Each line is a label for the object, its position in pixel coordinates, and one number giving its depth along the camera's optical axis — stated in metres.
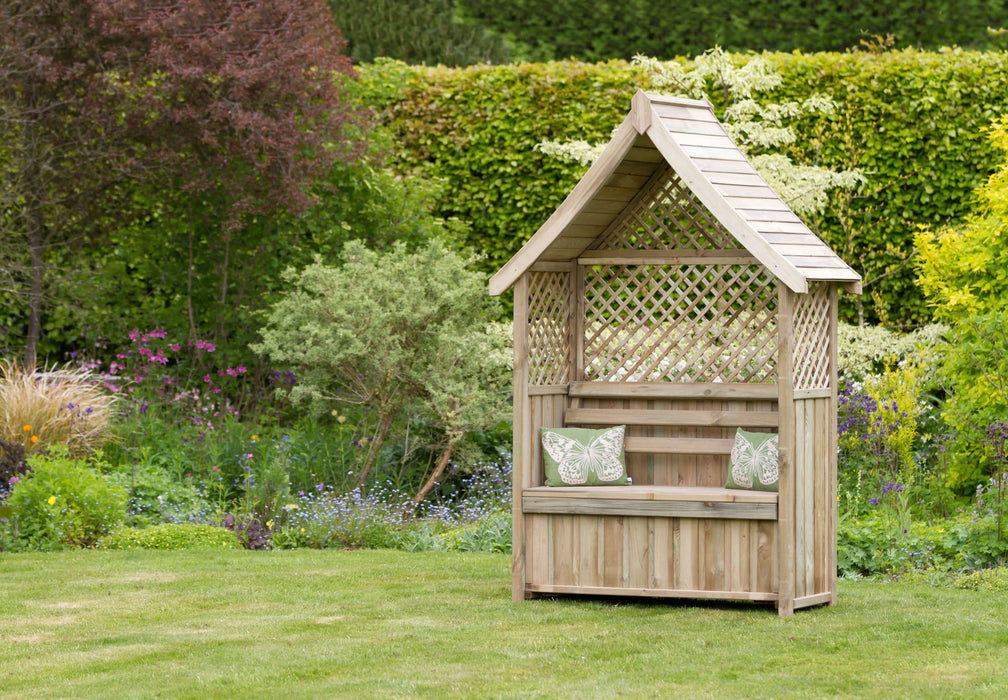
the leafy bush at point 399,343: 17.14
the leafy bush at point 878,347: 18.65
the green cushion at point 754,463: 11.93
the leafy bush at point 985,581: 12.39
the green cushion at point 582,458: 12.50
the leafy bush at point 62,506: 15.01
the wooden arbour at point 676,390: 11.41
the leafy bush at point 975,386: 14.88
